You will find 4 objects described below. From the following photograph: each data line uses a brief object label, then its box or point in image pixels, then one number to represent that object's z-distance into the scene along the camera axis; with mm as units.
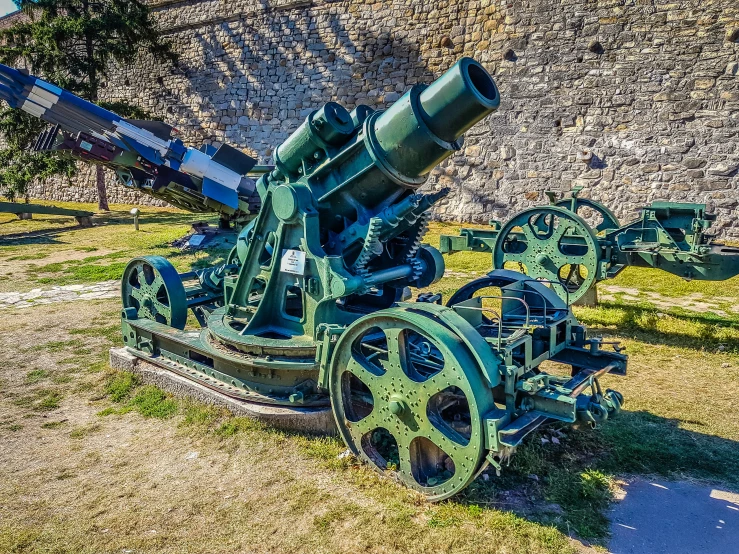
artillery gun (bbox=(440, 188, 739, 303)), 6582
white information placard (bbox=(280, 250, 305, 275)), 4318
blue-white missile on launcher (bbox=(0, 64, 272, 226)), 9734
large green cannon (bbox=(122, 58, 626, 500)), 3314
